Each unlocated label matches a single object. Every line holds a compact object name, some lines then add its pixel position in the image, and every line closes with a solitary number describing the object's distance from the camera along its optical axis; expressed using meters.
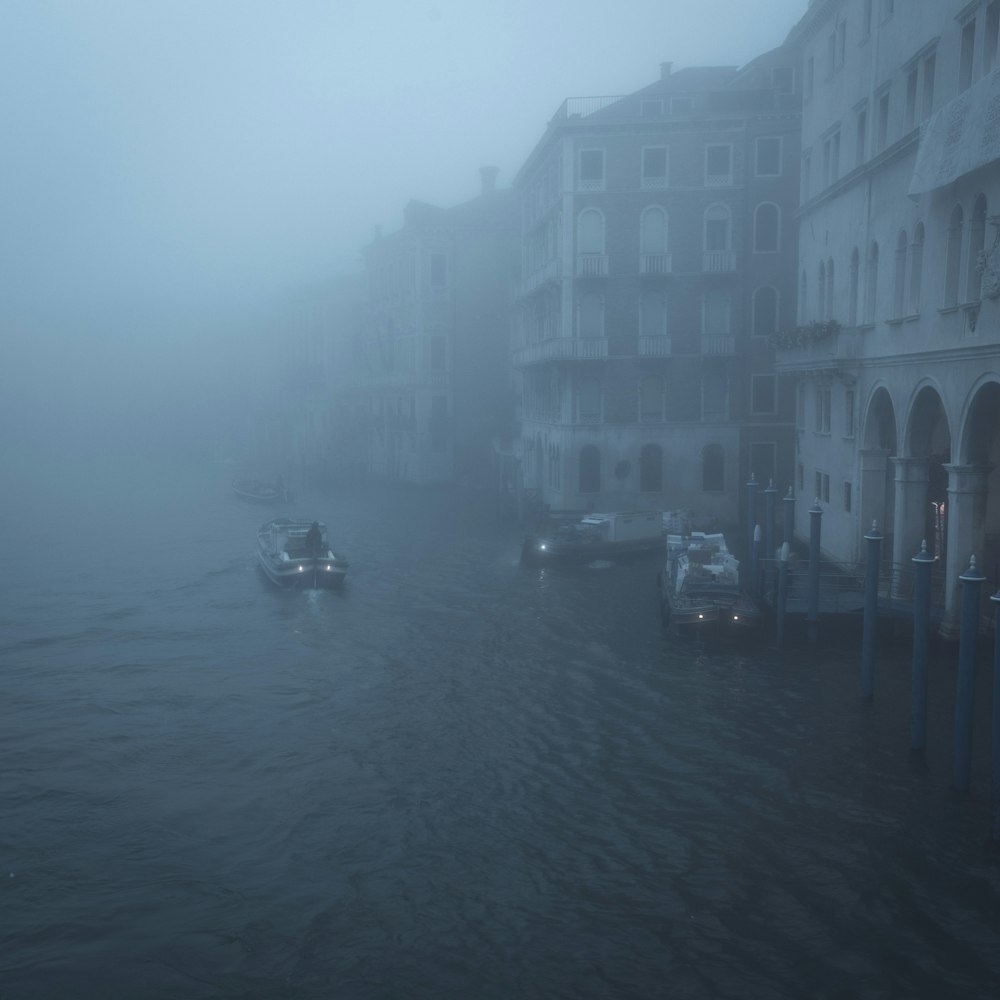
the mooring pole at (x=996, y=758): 10.85
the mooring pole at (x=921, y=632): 13.16
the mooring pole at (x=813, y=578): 18.47
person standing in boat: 27.70
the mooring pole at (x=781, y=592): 18.61
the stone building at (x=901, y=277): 16.28
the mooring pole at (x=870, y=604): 15.47
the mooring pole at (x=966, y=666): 11.62
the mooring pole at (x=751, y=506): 22.92
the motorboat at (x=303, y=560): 26.84
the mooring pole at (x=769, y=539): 22.16
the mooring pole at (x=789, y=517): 22.02
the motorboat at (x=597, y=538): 29.47
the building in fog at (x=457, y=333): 50.06
